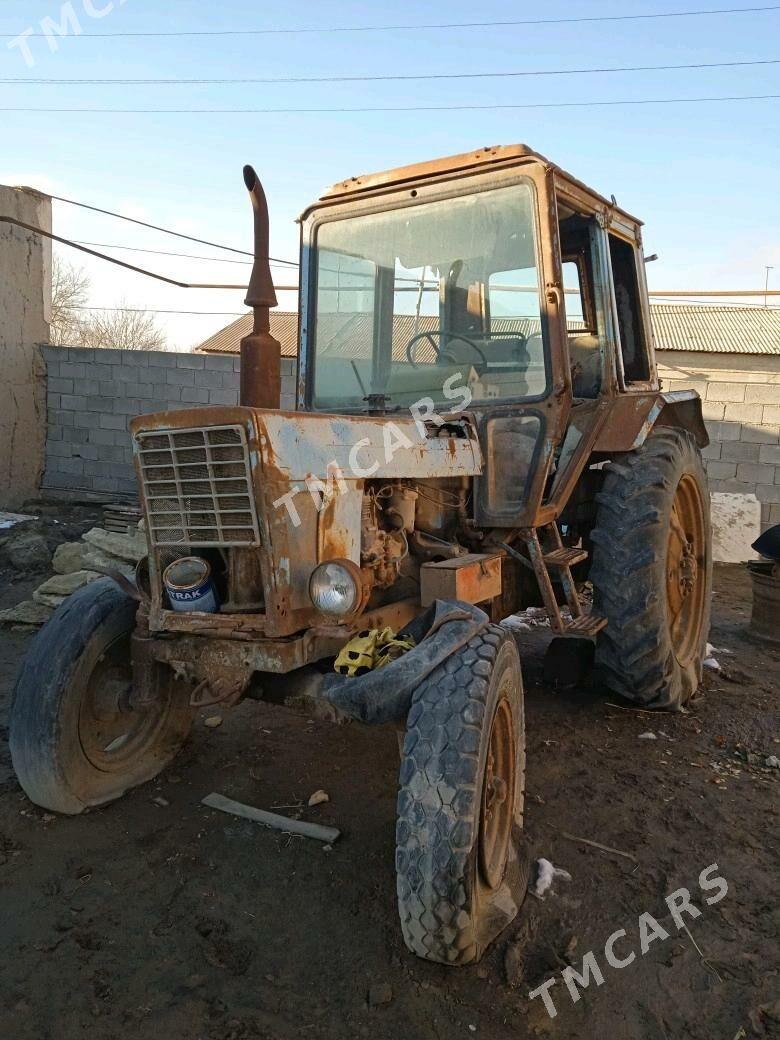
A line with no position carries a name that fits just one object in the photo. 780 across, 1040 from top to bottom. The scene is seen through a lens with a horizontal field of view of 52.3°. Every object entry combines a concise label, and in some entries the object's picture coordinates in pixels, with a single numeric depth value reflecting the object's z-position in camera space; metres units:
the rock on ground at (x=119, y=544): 6.53
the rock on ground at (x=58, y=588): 5.78
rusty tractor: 2.48
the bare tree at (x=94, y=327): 30.53
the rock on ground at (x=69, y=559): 6.54
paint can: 2.69
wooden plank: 2.94
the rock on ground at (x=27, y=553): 7.00
